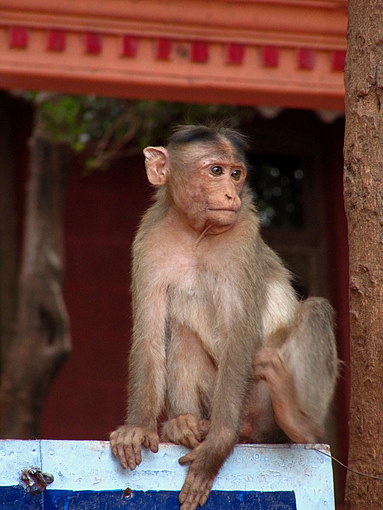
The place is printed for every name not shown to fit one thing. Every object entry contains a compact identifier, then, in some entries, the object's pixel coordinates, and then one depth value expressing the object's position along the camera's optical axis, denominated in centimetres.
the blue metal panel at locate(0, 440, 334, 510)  700
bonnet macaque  794
